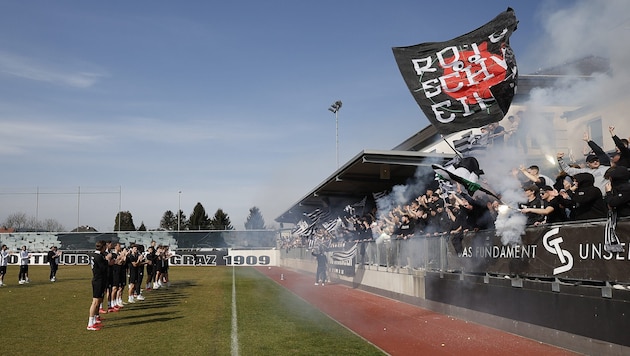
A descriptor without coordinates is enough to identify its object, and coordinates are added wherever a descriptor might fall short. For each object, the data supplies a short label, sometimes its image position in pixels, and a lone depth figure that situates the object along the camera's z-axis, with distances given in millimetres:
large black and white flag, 9664
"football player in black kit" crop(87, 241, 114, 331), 12383
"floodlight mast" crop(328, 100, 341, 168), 43844
